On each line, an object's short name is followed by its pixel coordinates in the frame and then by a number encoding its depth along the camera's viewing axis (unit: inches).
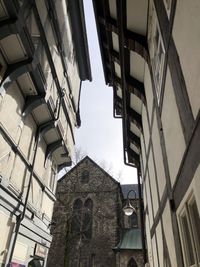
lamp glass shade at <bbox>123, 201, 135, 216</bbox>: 406.0
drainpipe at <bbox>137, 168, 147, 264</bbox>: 459.3
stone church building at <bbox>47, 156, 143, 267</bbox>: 878.4
